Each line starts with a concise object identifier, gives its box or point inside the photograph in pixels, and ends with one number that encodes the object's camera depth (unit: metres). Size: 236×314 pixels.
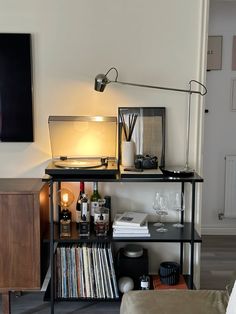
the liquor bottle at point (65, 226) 2.37
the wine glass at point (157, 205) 2.46
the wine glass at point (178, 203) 2.48
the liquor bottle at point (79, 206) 2.47
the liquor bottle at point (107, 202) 2.51
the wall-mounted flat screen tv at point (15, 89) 2.44
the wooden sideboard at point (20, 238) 2.21
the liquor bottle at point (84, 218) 2.36
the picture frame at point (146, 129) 2.52
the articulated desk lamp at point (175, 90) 2.28
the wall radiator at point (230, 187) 3.87
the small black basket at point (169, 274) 2.47
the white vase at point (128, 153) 2.44
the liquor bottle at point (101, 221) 2.36
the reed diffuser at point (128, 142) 2.44
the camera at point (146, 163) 2.42
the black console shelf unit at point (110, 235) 2.21
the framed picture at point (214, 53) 3.72
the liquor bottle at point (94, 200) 2.47
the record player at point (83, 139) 2.48
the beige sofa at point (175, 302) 1.65
